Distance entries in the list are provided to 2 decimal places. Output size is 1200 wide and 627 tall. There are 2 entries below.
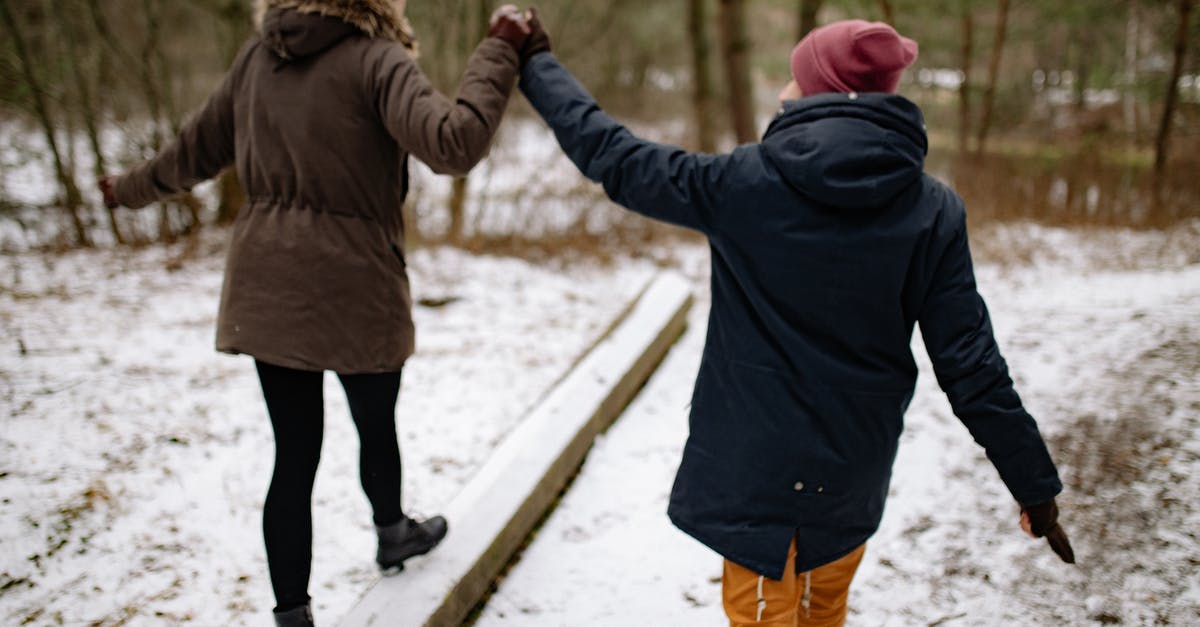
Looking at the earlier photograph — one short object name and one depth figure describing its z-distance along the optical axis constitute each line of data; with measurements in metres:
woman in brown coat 1.90
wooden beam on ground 2.44
